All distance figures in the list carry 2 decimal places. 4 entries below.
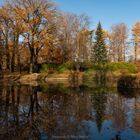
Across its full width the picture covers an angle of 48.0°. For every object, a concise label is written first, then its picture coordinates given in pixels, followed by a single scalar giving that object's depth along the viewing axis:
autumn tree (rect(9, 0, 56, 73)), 24.69
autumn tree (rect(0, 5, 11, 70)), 25.73
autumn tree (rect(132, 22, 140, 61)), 39.04
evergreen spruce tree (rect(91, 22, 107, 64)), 35.09
